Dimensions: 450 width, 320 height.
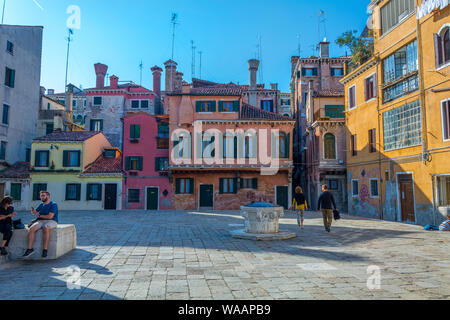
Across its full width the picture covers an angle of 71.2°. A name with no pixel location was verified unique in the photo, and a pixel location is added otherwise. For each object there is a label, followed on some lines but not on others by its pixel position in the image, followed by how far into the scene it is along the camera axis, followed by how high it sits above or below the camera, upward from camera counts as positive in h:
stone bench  7.29 -1.39
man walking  11.70 -0.71
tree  21.84 +9.95
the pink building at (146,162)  28.62 +2.23
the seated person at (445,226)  13.19 -1.61
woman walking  13.04 -0.58
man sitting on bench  7.28 -0.86
